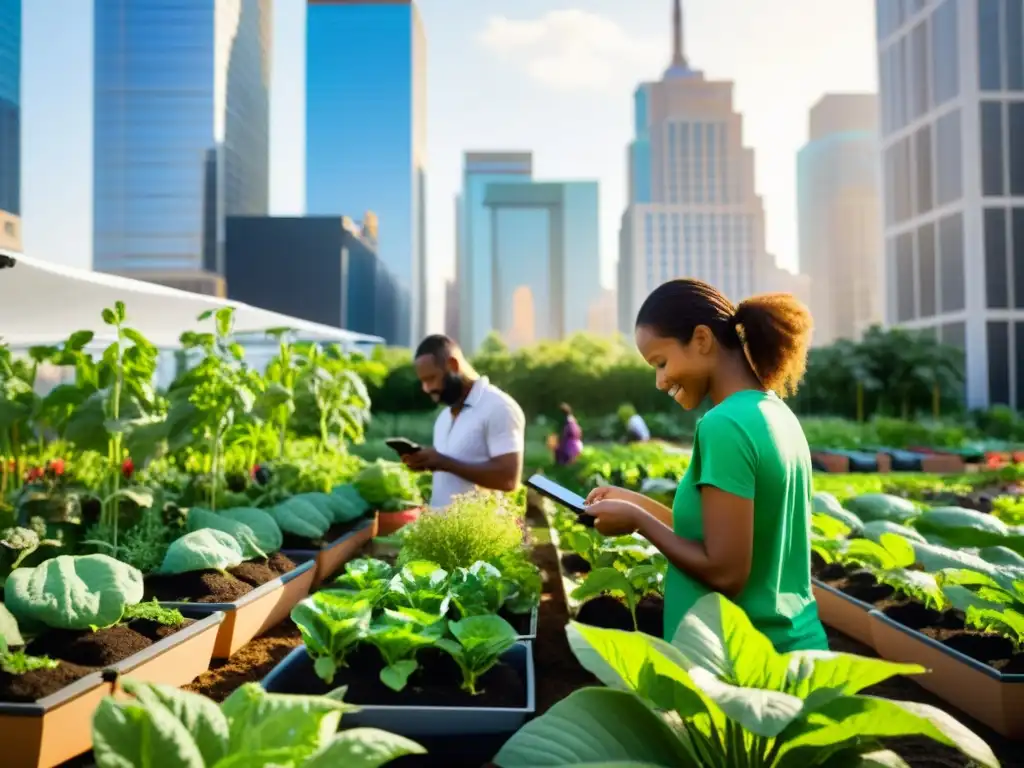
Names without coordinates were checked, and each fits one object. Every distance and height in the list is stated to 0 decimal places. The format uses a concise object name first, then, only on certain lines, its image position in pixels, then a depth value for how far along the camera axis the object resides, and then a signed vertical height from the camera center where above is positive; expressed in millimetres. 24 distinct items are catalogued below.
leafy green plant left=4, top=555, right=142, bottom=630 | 2043 -483
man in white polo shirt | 3334 -100
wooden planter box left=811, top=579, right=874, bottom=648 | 3000 -829
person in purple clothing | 10148 -470
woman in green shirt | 1466 -121
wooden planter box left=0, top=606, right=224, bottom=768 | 1616 -654
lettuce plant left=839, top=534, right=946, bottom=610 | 2768 -610
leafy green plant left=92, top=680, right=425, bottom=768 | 1038 -458
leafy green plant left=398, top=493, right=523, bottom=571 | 2594 -433
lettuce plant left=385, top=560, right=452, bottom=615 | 1991 -473
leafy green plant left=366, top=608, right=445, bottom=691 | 1642 -502
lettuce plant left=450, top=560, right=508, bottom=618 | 2113 -504
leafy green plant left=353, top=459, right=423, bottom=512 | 4723 -473
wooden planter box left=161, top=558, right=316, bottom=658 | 2502 -696
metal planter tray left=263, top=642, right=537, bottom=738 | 1529 -611
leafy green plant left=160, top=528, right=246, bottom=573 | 2740 -511
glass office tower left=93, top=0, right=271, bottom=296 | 112963 +40051
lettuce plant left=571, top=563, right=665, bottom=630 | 2270 -531
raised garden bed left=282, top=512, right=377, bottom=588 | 3455 -647
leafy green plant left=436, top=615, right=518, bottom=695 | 1716 -519
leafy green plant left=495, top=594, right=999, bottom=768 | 1185 -474
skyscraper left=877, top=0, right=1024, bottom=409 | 36906 +10535
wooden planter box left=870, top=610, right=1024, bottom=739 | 2154 -816
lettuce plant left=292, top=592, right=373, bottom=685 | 1695 -473
